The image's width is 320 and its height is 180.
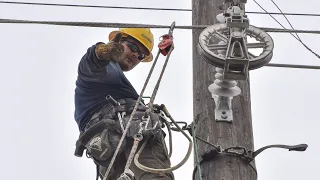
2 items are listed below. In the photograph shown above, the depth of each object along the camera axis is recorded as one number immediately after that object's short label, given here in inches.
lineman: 265.7
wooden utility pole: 233.3
